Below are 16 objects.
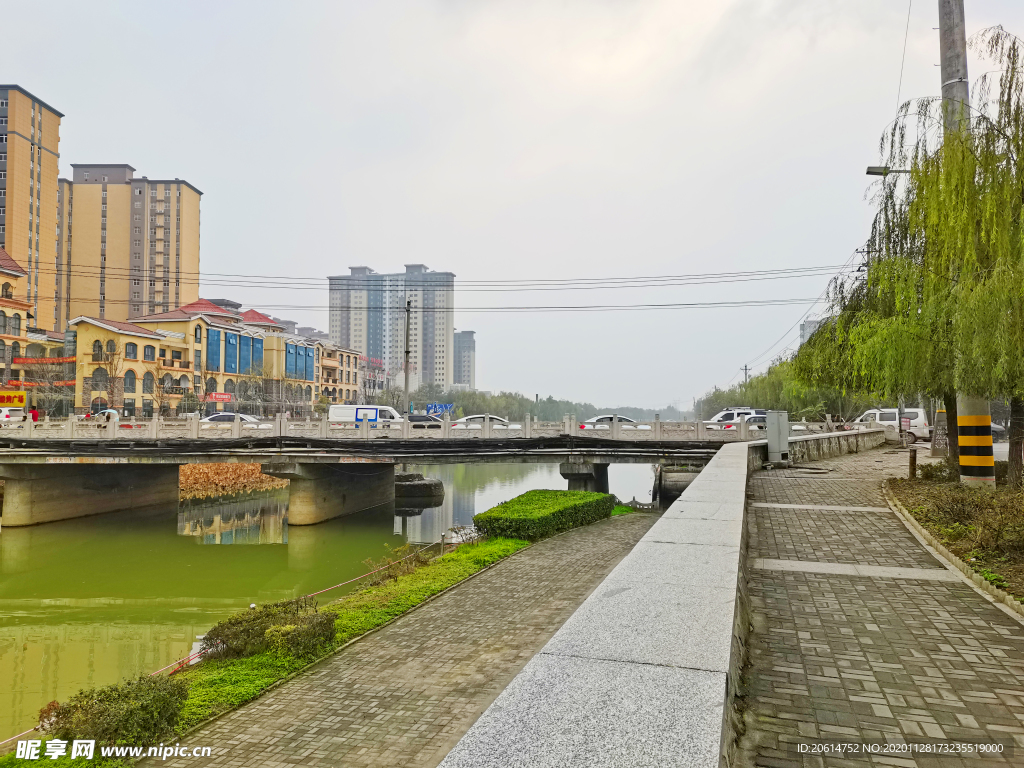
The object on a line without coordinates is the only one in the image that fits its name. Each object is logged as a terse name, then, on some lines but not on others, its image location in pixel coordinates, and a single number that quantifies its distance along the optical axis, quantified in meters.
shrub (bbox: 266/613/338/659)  8.33
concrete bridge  25.44
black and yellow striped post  10.66
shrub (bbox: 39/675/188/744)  5.97
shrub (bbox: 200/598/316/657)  8.86
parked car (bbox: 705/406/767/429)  38.84
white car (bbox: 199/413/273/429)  25.97
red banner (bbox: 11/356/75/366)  51.31
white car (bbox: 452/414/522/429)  25.65
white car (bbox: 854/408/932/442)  31.94
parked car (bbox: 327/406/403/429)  35.22
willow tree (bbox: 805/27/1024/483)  8.81
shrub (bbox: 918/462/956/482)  12.94
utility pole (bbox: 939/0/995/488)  10.42
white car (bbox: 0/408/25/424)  28.55
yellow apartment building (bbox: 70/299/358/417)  51.94
